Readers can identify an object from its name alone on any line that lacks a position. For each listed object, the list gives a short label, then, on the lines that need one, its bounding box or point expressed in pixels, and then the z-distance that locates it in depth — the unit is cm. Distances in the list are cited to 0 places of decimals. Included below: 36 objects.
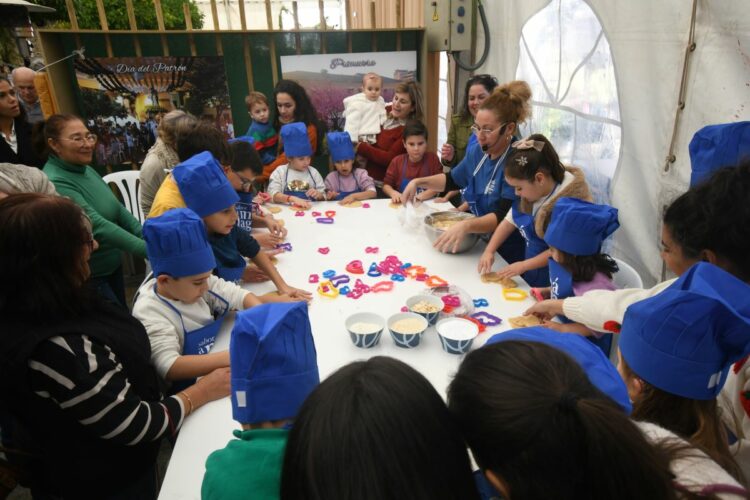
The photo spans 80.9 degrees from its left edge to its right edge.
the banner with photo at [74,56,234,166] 396
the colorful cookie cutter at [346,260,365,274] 203
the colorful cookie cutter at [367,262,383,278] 200
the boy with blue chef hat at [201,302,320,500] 91
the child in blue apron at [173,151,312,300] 169
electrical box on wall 386
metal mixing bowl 220
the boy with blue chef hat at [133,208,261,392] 135
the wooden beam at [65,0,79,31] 372
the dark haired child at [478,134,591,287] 185
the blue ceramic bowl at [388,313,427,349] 143
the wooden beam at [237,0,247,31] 405
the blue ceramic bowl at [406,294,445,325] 156
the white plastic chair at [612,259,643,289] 176
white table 113
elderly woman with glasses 222
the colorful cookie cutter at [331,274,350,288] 192
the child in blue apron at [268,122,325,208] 317
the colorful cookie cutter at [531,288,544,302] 175
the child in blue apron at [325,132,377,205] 325
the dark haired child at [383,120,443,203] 323
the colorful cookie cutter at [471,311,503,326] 159
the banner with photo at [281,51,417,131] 427
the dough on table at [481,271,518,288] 189
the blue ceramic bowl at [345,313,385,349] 144
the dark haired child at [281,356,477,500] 56
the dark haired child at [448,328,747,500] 57
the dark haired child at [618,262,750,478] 85
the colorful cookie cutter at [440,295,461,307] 166
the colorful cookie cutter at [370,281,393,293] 185
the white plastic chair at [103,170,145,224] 330
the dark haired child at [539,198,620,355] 149
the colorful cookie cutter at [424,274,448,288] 188
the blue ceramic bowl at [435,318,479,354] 139
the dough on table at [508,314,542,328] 157
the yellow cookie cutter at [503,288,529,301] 178
